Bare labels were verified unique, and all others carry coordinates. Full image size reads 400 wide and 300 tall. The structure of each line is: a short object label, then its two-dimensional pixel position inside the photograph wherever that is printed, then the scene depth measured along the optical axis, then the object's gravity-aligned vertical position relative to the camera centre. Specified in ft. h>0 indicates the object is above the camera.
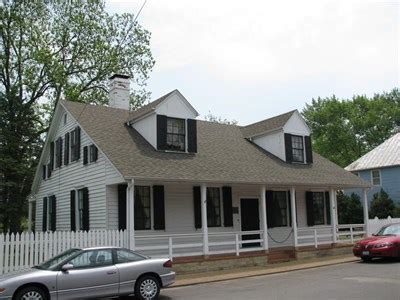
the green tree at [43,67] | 99.19 +35.73
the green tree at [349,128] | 183.32 +30.67
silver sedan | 32.55 -4.52
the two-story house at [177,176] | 56.44 +4.68
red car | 55.98 -4.72
